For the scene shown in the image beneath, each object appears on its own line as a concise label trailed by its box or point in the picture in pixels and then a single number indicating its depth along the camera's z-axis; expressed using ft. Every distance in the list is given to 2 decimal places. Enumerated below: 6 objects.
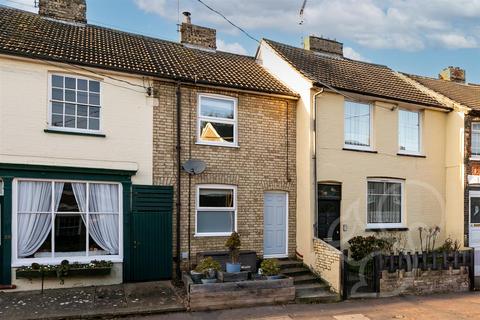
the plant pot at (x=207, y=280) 35.20
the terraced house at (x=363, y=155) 45.68
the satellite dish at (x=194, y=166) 41.29
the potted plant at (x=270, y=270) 37.70
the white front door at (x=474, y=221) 54.63
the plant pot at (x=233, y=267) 37.11
